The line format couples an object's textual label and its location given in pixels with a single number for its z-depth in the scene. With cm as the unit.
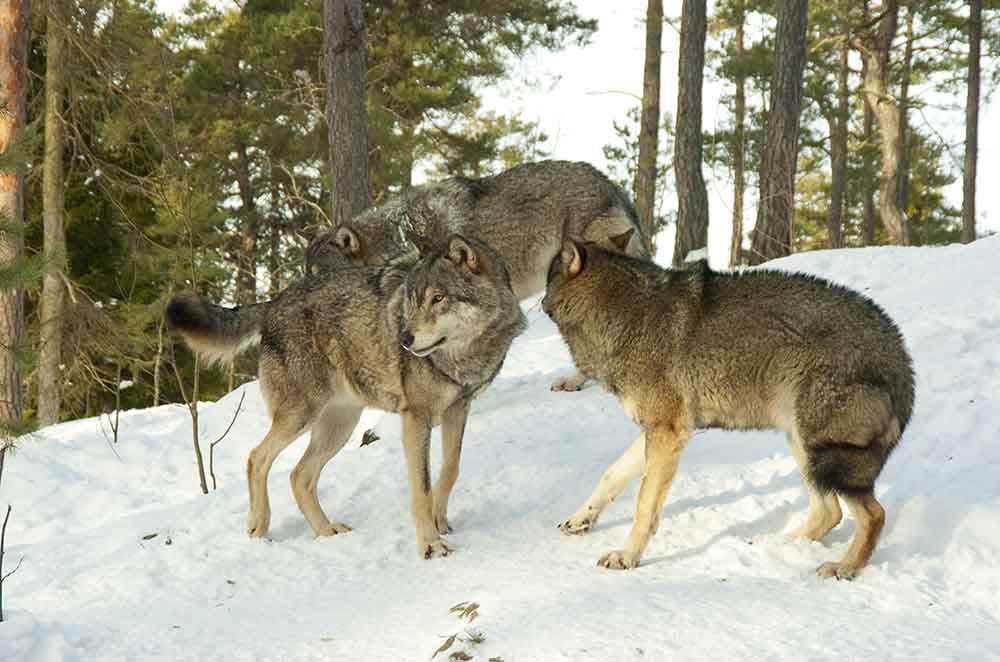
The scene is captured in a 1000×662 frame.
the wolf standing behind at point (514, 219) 868
